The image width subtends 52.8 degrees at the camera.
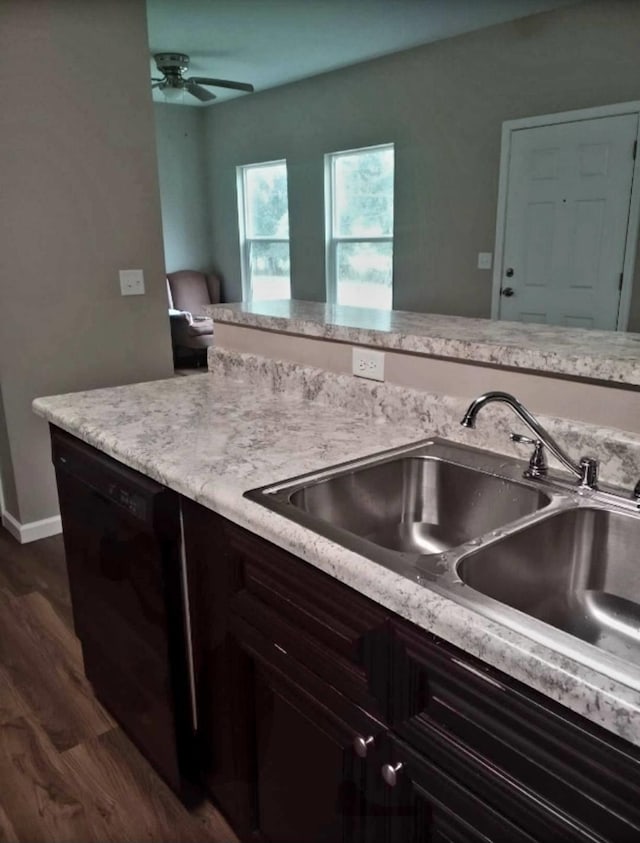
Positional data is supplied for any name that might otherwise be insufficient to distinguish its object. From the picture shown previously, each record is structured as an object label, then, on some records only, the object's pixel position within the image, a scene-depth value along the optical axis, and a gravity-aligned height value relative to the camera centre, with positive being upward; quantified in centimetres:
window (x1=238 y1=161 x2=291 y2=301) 666 +19
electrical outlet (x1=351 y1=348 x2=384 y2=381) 162 -29
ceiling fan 472 +122
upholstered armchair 648 -63
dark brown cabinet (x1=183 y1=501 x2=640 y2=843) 72 -65
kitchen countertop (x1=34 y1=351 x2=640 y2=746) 70 -42
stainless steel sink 124 -49
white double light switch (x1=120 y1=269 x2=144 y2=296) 305 -15
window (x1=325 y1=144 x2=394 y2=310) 558 +18
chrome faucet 115 -37
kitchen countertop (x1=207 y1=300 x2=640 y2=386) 121 -20
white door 399 +15
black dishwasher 137 -80
